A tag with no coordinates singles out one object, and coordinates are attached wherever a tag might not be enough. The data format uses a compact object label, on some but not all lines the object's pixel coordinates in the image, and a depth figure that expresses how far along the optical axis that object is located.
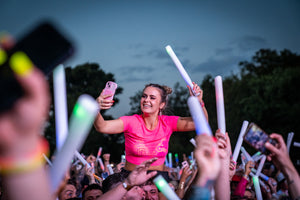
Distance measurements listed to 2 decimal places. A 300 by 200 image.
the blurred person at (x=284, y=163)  1.82
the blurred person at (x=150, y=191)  3.18
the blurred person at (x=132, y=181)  2.19
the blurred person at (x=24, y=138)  0.84
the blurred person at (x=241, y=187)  3.70
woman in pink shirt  3.74
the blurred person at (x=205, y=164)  1.19
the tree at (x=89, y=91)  27.39
